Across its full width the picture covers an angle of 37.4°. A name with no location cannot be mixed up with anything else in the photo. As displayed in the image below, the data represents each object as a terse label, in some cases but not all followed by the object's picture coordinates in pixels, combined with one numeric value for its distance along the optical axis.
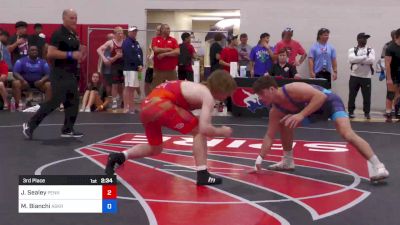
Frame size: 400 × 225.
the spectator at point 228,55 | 11.85
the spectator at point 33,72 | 11.73
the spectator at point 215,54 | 12.06
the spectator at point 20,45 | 12.43
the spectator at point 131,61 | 10.73
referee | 7.09
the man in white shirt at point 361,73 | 11.00
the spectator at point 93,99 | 11.46
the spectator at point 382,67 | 12.65
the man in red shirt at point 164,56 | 10.44
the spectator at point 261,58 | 11.73
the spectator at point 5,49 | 11.81
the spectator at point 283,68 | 10.73
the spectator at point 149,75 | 12.79
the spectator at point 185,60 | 11.95
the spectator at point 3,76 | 11.42
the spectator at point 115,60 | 11.59
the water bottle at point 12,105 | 11.24
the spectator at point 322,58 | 11.49
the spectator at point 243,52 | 12.70
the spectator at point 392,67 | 10.17
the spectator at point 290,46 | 11.53
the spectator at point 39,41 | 12.55
